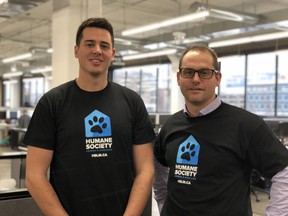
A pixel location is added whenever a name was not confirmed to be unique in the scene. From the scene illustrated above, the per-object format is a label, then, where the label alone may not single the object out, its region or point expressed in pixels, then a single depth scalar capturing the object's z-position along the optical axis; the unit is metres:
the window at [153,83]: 13.30
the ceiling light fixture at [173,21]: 5.38
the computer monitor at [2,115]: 12.00
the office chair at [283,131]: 6.43
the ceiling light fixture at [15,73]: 15.87
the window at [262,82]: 9.80
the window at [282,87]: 9.38
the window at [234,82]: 10.53
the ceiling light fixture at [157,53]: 9.29
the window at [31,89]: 18.89
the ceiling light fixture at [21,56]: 10.75
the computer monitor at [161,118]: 8.95
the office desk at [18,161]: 2.40
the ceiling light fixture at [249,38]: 6.87
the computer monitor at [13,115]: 11.95
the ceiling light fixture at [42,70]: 13.98
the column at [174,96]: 11.27
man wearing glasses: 1.24
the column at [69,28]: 4.79
